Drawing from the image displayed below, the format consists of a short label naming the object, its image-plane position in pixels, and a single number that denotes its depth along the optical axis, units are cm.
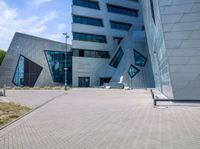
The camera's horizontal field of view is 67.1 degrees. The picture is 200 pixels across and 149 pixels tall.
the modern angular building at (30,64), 3672
